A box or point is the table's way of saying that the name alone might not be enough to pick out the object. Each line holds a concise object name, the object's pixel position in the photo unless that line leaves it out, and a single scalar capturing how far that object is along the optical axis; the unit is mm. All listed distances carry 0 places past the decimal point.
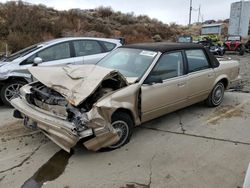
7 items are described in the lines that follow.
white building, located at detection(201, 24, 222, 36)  21488
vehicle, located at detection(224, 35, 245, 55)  14612
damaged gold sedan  2627
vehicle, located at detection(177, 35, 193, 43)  14741
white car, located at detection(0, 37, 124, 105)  4346
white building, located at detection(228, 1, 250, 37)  19895
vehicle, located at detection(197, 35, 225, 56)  13775
